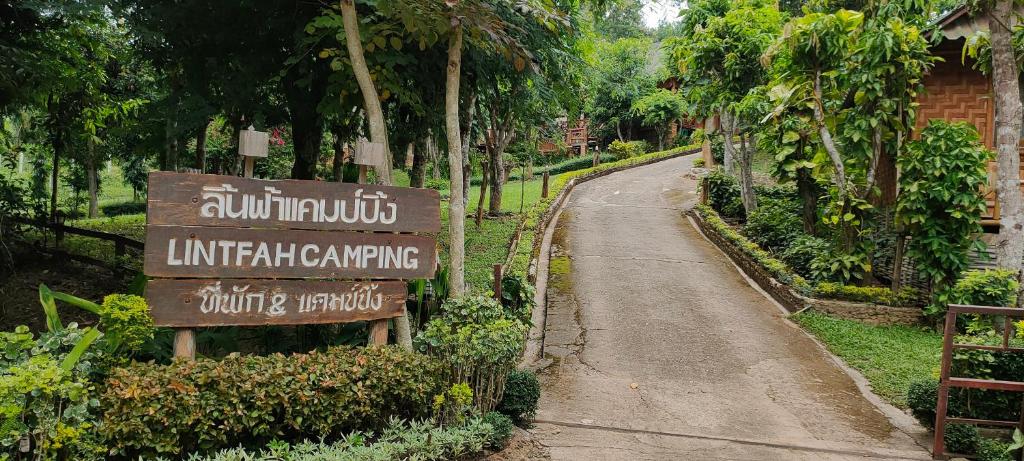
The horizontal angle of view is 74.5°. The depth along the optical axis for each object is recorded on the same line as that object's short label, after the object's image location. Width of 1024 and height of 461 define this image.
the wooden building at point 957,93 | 12.62
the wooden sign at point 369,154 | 5.66
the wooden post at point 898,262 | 11.28
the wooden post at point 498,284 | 7.69
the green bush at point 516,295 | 8.66
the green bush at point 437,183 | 25.18
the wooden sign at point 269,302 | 4.86
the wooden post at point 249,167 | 5.22
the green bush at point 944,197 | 10.22
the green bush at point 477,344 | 5.82
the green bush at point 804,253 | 12.45
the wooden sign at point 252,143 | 5.09
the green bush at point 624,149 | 33.94
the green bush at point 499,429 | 5.71
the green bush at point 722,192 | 18.44
